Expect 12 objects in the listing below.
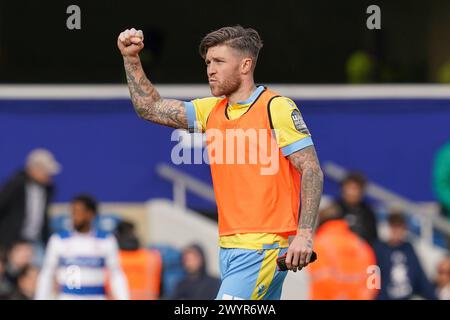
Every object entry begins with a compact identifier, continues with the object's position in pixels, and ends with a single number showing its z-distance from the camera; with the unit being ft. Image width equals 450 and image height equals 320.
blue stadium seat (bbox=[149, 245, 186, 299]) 50.02
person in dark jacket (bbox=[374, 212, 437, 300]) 46.29
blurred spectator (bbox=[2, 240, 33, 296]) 46.91
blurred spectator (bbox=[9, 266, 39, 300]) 45.91
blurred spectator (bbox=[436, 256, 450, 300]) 46.21
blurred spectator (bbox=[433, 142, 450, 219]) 57.00
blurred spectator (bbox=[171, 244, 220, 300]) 45.11
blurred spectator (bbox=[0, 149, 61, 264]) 53.06
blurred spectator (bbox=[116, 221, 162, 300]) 47.39
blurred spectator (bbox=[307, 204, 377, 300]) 43.62
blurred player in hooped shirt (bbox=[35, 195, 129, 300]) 39.92
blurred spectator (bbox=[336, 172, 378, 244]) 49.11
